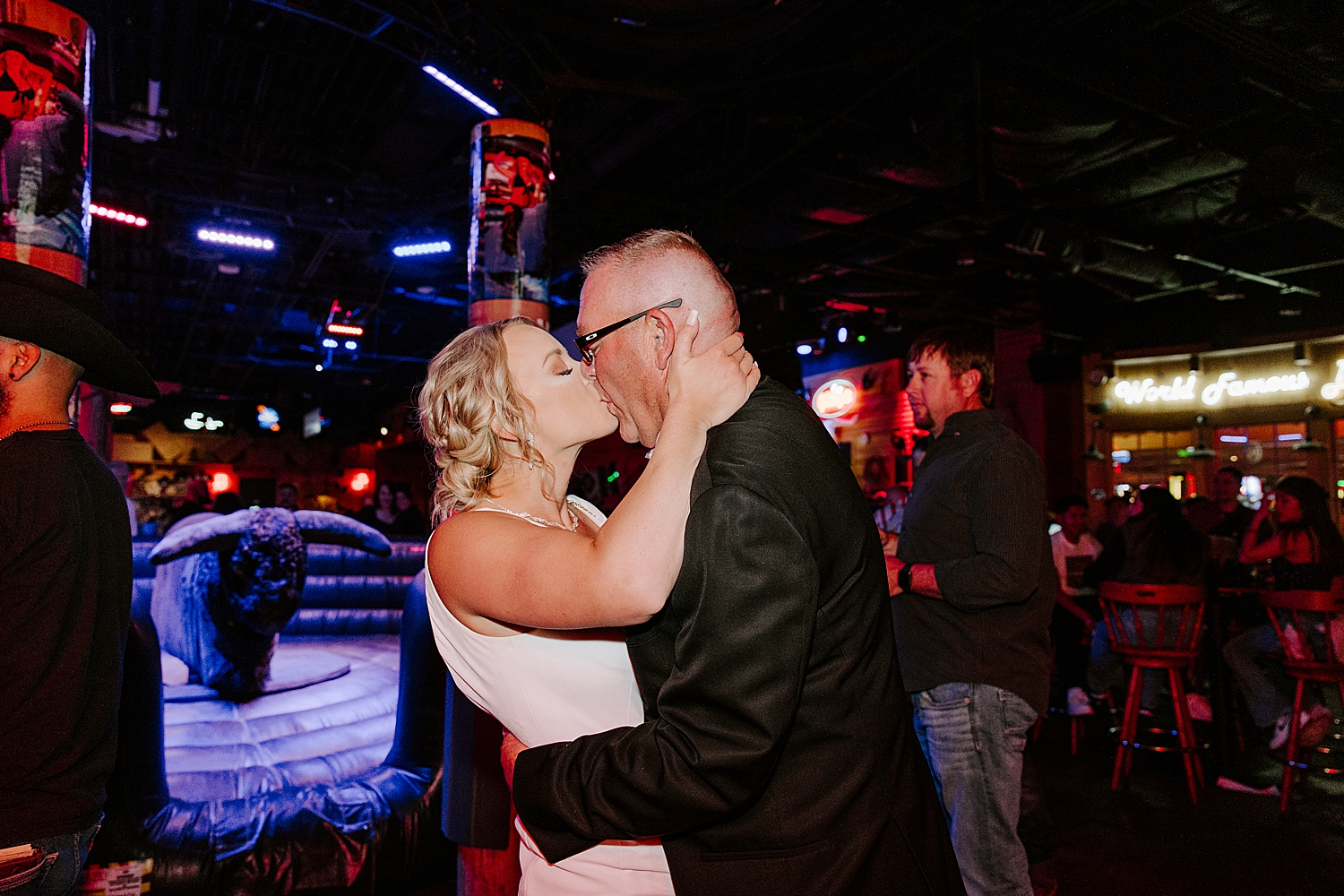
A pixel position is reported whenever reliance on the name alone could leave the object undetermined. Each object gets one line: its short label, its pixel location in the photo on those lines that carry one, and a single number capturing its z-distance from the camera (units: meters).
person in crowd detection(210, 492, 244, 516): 6.62
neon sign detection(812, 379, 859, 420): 12.53
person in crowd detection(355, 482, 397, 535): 9.27
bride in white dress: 1.09
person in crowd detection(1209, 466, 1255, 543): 7.11
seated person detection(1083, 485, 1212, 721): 5.03
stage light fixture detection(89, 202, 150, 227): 8.43
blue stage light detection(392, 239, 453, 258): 9.92
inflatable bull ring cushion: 2.98
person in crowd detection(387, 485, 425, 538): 8.77
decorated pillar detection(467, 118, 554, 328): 4.74
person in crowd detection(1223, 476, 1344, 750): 4.77
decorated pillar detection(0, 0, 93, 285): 3.21
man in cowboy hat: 1.70
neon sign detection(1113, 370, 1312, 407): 9.95
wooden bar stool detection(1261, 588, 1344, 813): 4.25
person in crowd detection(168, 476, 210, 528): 8.24
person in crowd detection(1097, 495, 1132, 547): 7.97
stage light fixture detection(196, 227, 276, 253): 9.45
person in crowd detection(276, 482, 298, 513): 9.36
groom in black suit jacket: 0.98
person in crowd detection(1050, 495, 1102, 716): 6.07
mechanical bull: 4.01
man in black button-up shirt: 2.28
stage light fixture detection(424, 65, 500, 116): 5.58
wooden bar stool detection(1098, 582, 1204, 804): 4.44
